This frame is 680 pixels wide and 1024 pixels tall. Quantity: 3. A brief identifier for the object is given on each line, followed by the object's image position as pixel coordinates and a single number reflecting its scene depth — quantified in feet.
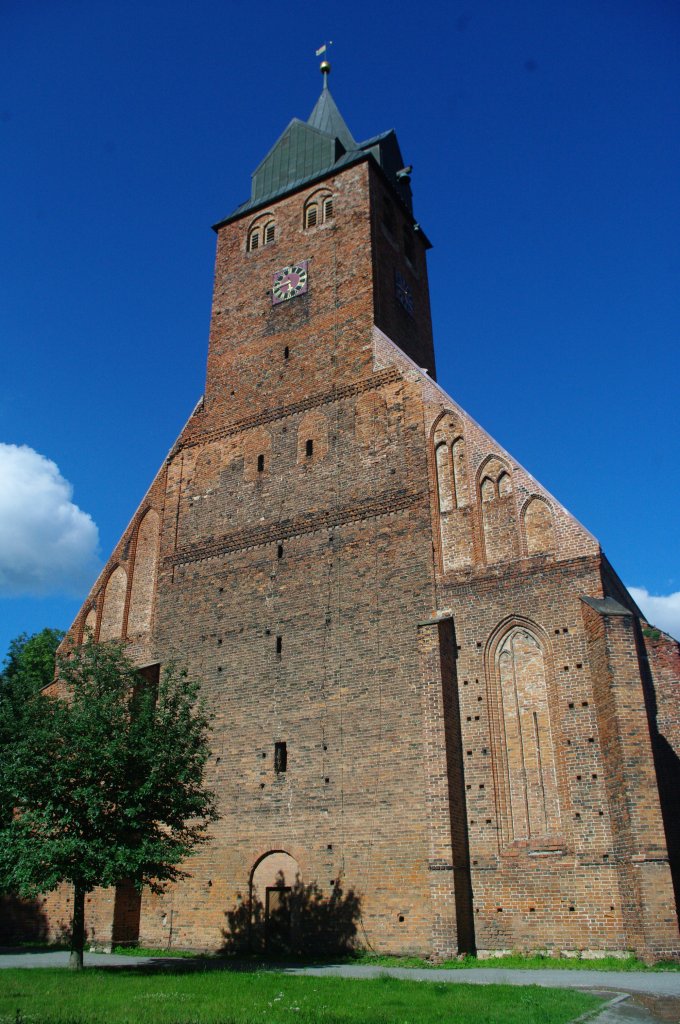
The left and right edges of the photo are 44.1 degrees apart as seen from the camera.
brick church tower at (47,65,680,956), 45.42
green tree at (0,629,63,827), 45.32
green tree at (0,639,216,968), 41.88
